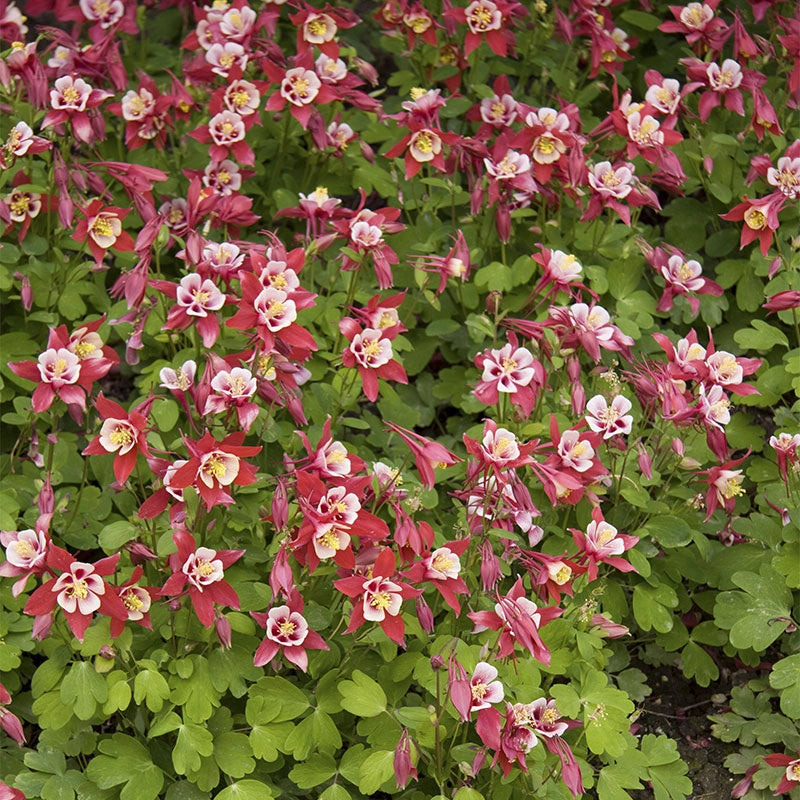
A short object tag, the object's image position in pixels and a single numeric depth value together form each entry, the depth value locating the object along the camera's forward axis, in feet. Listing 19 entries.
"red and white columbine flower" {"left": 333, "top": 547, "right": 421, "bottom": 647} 7.91
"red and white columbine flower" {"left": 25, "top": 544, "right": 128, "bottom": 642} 7.88
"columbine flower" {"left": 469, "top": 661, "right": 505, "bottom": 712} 7.73
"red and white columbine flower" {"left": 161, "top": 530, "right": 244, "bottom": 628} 7.99
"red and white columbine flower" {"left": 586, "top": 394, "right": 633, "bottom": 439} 9.09
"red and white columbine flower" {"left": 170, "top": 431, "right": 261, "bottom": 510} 7.89
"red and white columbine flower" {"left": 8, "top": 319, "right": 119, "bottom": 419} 8.70
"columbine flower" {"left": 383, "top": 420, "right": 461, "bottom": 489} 8.34
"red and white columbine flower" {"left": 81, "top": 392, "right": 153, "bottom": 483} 8.17
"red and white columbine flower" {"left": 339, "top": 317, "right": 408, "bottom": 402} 9.25
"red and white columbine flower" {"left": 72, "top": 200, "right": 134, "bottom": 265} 10.12
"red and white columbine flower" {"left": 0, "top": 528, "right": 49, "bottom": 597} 8.04
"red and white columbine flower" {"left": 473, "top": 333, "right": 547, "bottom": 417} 9.39
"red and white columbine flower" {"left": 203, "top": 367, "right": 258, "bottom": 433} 8.52
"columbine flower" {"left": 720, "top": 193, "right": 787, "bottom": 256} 10.80
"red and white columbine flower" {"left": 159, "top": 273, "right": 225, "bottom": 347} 9.07
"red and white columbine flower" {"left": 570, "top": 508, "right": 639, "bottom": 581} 8.67
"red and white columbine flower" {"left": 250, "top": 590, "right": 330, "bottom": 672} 8.19
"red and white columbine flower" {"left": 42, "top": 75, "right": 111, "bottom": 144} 10.77
